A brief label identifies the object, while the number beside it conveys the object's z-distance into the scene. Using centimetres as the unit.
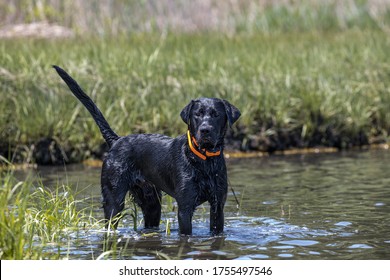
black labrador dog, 1496
